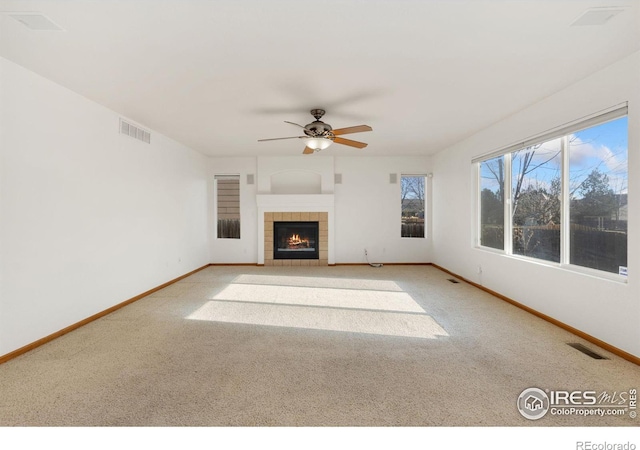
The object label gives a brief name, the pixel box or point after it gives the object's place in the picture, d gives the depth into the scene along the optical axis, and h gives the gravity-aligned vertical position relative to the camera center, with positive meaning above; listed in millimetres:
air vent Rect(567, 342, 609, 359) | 2529 -1157
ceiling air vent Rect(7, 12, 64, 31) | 1938 +1370
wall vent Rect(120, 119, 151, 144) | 4000 +1307
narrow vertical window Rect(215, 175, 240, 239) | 7145 +344
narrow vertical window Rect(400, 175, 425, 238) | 7195 +408
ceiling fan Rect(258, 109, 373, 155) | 3611 +1122
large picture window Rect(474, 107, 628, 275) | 2730 +297
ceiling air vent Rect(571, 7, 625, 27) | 1929 +1381
